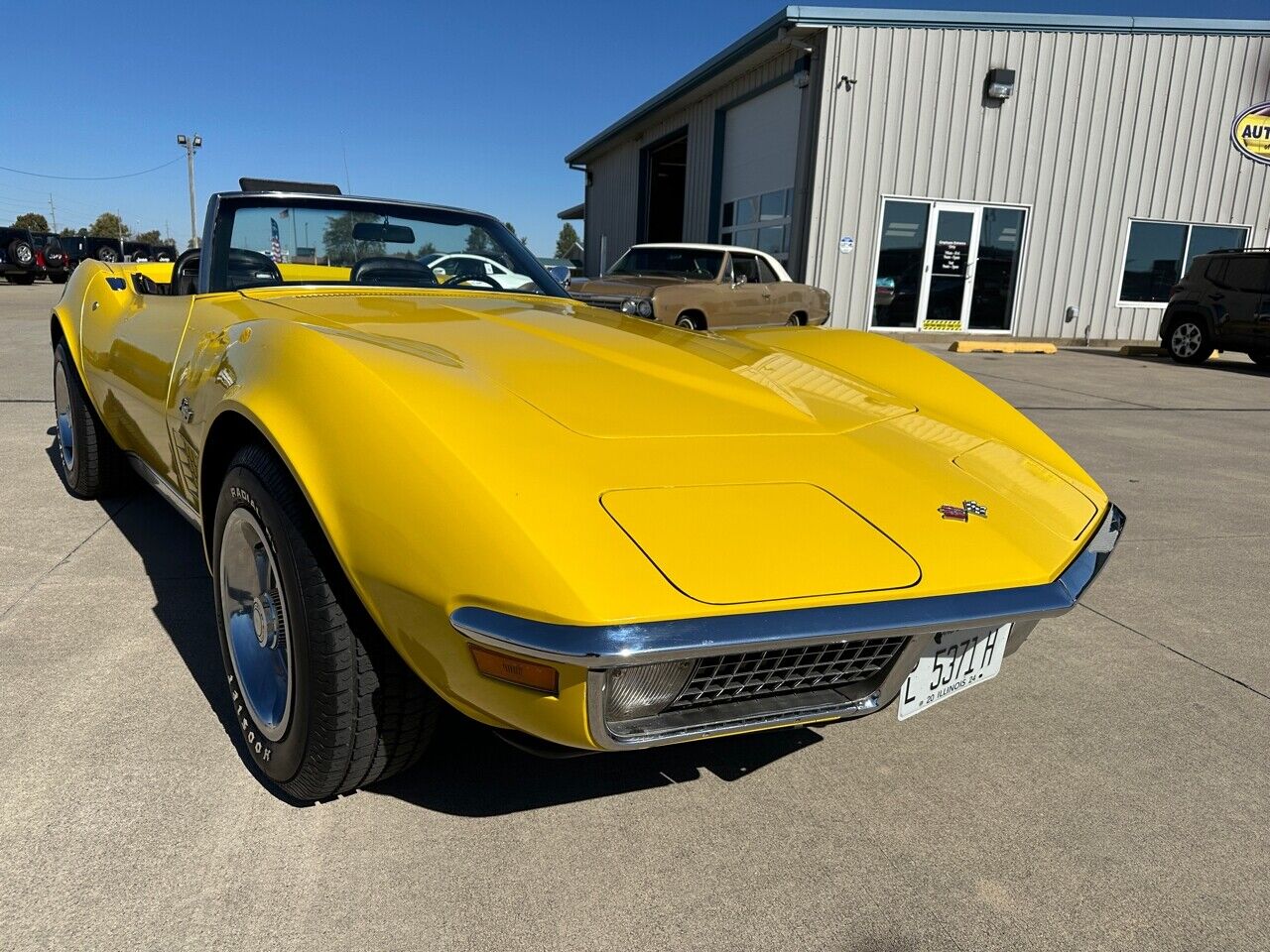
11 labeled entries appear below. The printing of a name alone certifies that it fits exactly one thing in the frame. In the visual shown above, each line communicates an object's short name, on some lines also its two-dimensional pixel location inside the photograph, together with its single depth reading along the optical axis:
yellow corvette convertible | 1.36
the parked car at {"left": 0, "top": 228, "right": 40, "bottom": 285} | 25.38
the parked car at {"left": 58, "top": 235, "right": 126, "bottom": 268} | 28.92
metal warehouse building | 13.93
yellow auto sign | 15.05
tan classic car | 10.27
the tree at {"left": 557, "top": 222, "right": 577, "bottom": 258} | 139.60
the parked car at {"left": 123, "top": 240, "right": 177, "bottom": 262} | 33.78
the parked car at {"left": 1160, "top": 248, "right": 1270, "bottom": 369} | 11.61
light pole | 52.53
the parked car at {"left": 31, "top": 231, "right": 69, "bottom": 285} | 26.62
